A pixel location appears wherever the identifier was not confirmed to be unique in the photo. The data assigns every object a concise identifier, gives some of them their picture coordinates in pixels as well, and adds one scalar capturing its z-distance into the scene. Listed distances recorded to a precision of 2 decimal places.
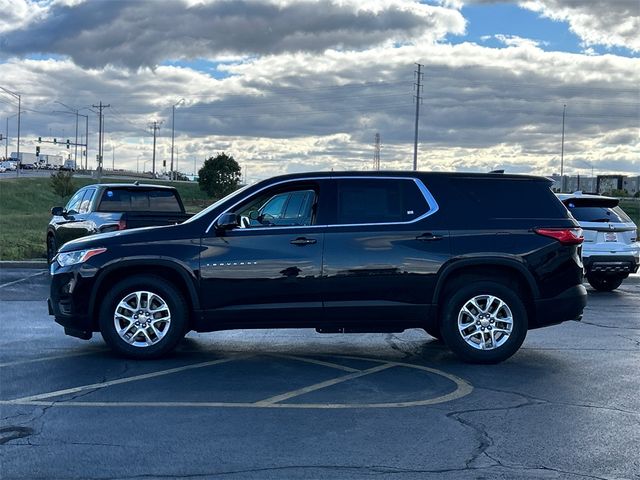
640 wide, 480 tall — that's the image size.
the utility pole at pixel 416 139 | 63.63
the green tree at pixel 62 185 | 49.08
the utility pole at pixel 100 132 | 67.94
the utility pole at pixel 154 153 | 98.62
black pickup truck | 14.19
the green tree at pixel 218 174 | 60.62
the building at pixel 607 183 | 89.56
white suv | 13.94
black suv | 7.78
